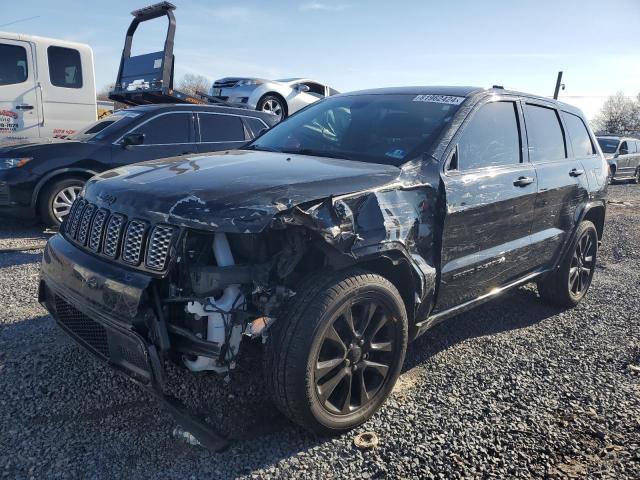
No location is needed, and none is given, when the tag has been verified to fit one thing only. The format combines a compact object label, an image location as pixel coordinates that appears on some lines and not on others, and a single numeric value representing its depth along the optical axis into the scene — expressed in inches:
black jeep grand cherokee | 89.8
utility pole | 1344.7
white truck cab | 323.0
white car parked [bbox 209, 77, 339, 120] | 418.0
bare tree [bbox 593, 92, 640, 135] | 2306.8
